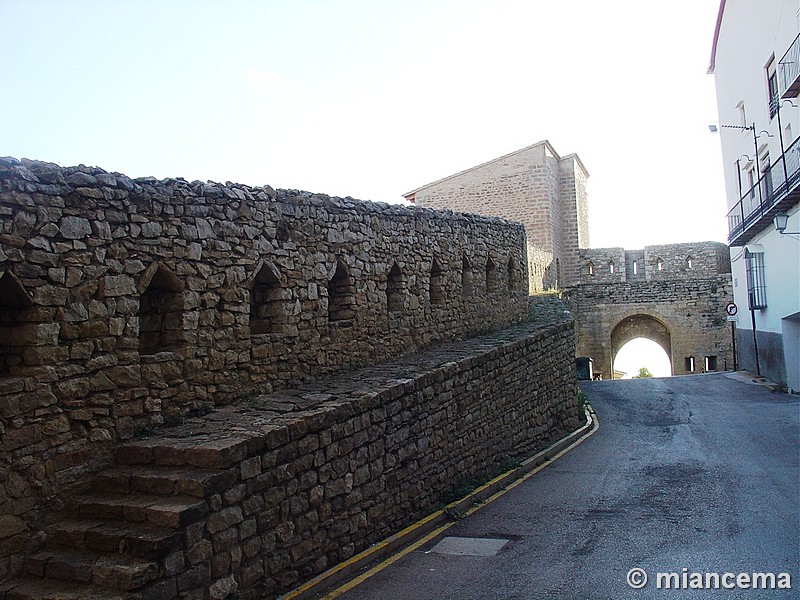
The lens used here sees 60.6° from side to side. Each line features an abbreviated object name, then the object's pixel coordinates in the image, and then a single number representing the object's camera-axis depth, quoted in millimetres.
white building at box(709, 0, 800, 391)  16891
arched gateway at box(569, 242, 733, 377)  27844
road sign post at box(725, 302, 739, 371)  24469
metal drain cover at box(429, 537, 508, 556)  7666
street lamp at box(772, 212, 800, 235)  16328
